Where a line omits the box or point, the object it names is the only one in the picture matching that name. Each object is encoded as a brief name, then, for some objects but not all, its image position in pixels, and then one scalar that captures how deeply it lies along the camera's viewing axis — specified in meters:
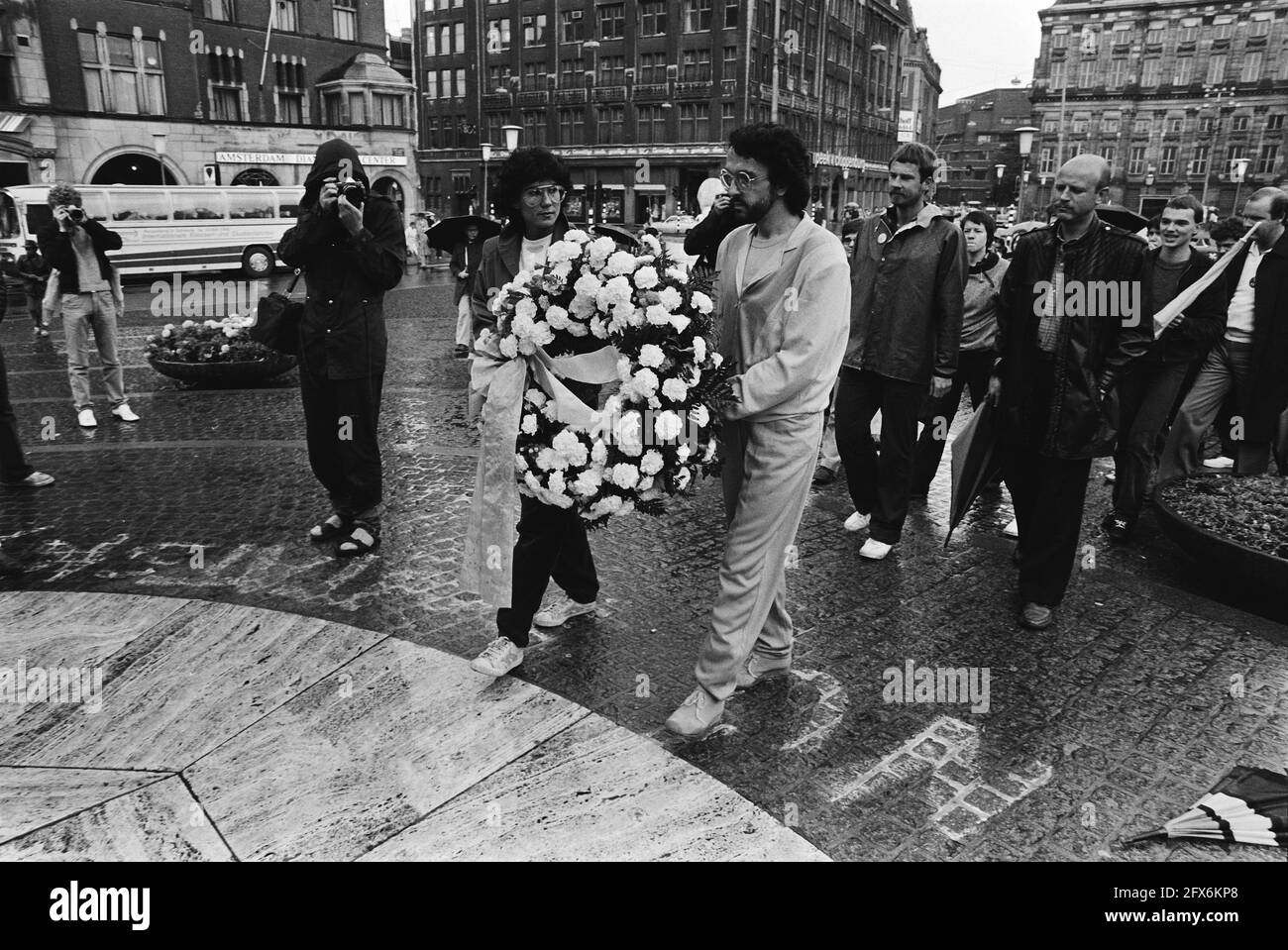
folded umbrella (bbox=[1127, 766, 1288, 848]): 2.87
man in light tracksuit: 3.24
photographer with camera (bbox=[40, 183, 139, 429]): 8.16
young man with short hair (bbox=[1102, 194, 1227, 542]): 5.77
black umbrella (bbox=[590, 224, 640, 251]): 3.62
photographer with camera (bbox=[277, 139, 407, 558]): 4.91
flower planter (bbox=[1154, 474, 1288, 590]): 4.56
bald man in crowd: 4.26
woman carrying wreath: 3.83
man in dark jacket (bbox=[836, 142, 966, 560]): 5.19
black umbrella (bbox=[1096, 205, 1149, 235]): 5.07
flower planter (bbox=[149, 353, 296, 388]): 9.88
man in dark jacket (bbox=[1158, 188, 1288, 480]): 5.88
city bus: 23.08
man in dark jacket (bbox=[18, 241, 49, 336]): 14.04
